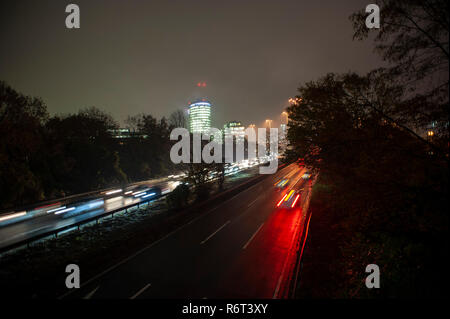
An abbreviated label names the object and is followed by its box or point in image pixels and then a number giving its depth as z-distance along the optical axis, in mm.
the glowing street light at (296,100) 14409
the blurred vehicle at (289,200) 21269
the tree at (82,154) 32512
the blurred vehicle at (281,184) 31000
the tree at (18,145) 21016
